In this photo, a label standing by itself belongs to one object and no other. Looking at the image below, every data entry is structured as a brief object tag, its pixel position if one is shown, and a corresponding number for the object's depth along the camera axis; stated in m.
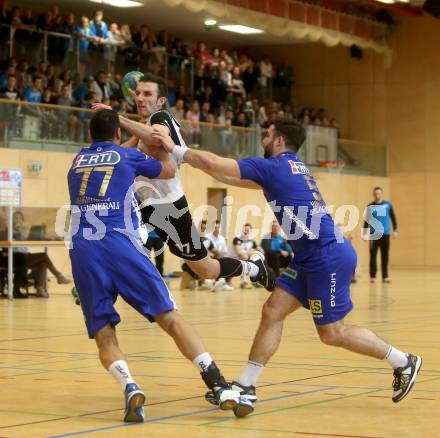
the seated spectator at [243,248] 24.64
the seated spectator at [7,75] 26.64
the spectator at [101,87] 28.75
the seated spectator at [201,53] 35.28
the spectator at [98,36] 30.28
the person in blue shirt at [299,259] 7.49
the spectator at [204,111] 32.56
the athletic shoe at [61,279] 21.49
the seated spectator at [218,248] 23.55
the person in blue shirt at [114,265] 7.18
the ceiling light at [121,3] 32.12
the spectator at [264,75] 39.19
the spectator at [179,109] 30.91
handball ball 9.07
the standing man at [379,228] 26.78
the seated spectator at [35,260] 19.75
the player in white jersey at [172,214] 9.00
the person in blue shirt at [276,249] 24.93
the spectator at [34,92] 26.58
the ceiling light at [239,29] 36.92
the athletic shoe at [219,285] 23.44
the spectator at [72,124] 26.11
